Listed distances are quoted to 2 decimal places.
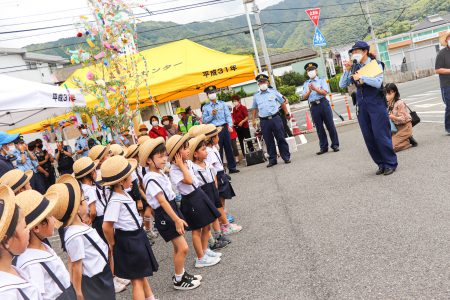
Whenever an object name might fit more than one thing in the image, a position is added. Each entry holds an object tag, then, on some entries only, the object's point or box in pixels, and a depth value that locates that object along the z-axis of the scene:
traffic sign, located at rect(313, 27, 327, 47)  13.13
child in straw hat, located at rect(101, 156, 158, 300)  3.49
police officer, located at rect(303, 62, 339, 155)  9.48
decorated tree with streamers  7.32
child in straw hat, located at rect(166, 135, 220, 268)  4.30
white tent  5.48
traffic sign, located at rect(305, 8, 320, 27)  13.38
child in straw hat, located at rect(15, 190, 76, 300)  2.31
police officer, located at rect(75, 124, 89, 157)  11.34
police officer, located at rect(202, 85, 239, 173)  10.21
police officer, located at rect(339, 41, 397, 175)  6.33
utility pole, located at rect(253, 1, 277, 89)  16.72
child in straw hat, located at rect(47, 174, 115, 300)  2.86
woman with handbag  7.92
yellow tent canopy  10.12
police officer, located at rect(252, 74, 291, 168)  9.54
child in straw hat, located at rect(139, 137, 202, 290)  3.84
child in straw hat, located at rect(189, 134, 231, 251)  4.82
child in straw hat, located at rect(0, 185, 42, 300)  1.91
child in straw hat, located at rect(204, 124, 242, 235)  5.42
